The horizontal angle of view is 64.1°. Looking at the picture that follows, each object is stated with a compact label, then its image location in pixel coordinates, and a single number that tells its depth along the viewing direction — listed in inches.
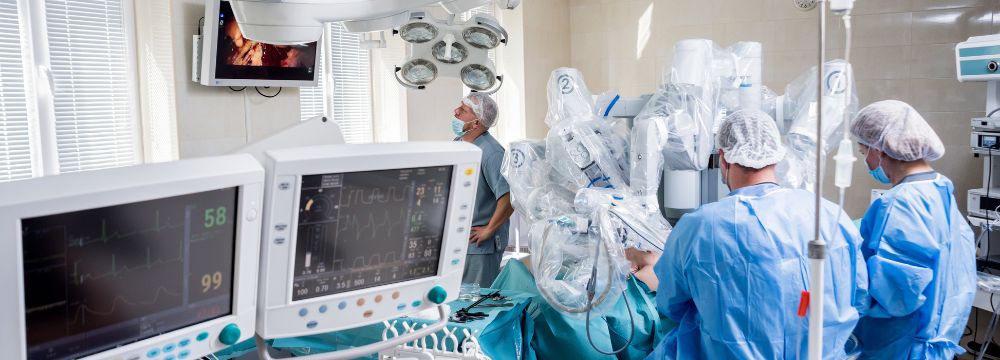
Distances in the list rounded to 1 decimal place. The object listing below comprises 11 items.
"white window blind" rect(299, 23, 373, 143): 188.1
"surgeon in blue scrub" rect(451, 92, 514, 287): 152.9
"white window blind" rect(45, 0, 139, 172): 136.3
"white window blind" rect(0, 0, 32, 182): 128.0
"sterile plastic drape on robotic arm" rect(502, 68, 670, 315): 99.5
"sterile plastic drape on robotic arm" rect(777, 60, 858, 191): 114.9
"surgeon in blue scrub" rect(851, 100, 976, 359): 96.8
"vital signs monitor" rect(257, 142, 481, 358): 59.7
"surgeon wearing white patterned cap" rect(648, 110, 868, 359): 82.8
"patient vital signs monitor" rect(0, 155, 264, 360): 46.6
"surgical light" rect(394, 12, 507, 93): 119.1
